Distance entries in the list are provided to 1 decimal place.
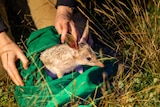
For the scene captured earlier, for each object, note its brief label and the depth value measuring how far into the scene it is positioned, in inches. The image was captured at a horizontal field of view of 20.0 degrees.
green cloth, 110.2
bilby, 110.3
